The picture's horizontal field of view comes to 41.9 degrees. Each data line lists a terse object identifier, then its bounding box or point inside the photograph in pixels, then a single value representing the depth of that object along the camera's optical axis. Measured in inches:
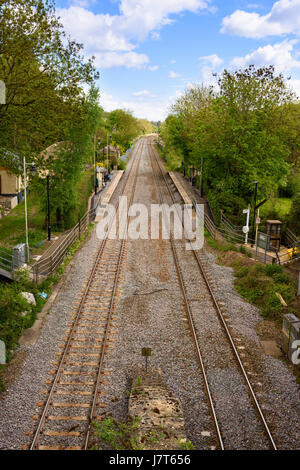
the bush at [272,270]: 771.4
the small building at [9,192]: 1274.6
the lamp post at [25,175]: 772.6
